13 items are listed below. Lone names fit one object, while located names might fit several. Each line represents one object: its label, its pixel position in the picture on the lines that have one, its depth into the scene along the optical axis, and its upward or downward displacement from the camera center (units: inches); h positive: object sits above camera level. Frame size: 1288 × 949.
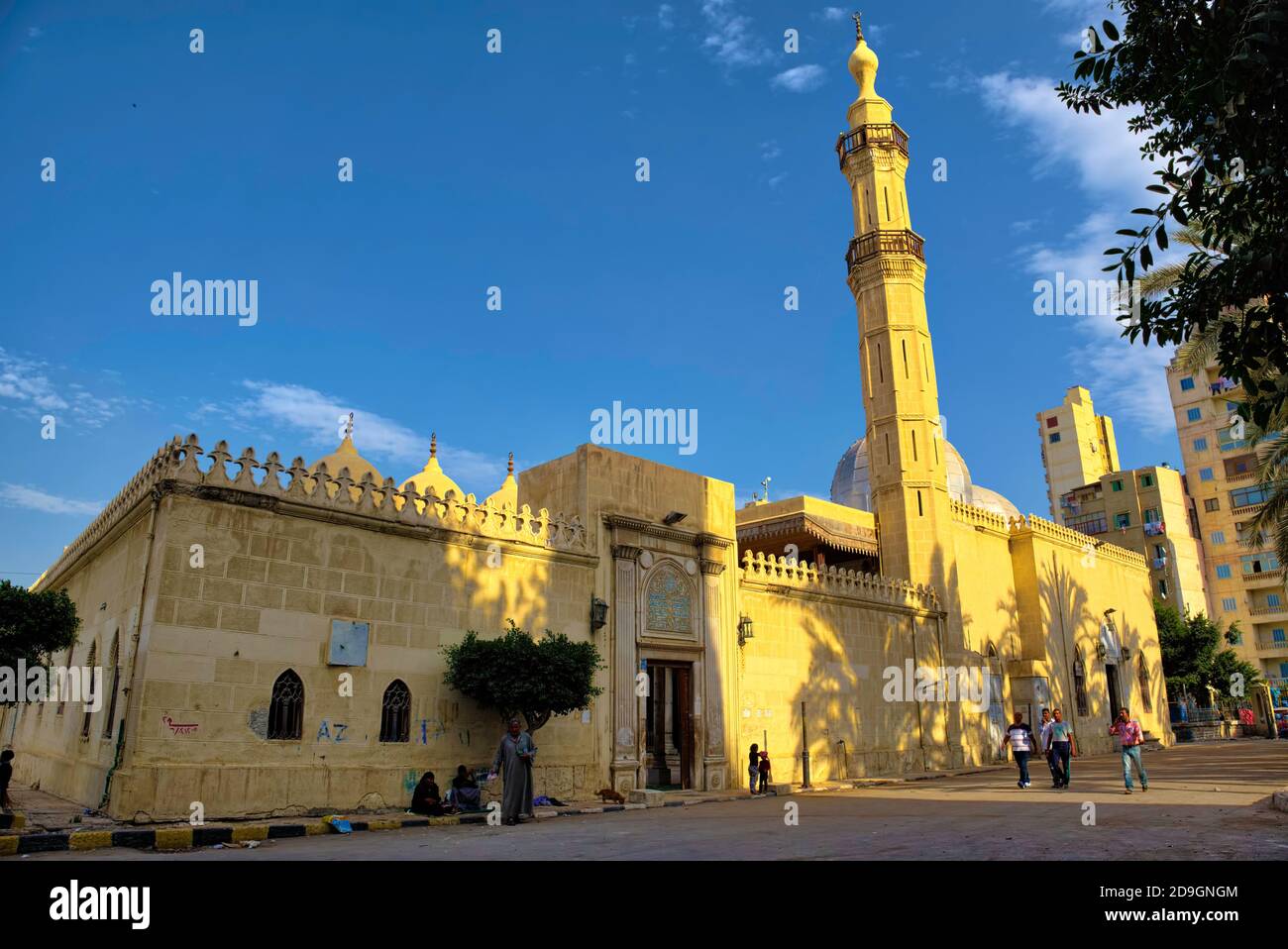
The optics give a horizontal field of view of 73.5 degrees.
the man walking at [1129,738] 570.3 -22.6
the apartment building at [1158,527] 2324.1 +477.8
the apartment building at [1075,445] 2893.7 +857.1
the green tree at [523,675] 546.0 +26.3
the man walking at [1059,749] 613.9 -30.7
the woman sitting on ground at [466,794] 520.4 -44.6
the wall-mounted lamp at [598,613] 664.4 +75.6
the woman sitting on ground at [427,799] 496.7 -44.8
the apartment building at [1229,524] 2237.9 +462.6
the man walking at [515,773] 492.1 -30.9
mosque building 471.2 +75.6
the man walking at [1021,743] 635.5 -27.2
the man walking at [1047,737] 624.4 -24.2
